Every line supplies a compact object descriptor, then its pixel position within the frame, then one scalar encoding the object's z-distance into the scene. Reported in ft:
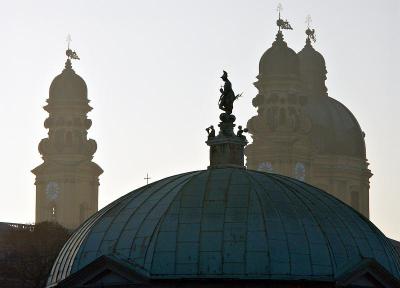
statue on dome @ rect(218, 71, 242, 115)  243.19
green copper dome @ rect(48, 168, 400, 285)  220.23
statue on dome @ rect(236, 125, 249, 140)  241.96
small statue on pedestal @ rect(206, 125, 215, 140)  242.76
